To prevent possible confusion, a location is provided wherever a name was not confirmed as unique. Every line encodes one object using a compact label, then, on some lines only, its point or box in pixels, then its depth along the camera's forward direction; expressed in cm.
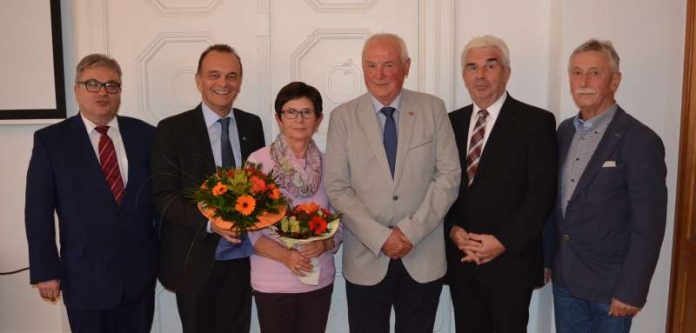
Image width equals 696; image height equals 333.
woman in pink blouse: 223
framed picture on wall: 319
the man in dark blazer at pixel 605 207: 203
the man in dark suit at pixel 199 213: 231
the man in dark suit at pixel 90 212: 228
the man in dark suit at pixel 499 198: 225
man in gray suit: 229
